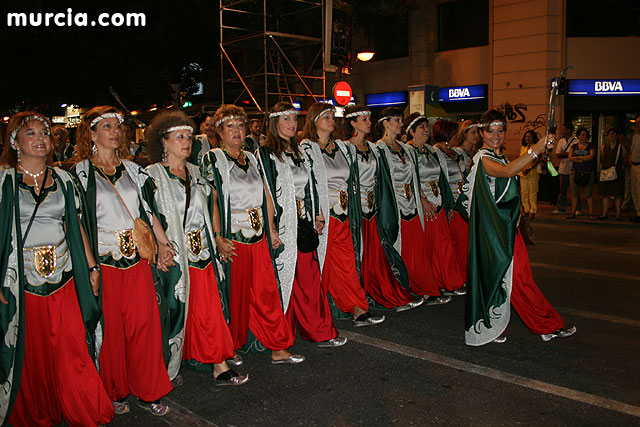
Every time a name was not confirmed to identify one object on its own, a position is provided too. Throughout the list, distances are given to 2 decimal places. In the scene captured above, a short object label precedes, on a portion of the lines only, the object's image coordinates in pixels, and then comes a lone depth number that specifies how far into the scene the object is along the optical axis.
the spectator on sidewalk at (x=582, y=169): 14.11
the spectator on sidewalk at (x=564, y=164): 15.06
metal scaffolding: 16.45
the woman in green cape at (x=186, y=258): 4.66
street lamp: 18.59
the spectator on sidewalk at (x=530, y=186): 14.09
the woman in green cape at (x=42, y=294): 3.88
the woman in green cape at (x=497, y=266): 5.45
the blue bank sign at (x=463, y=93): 20.39
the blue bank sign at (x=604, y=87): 18.83
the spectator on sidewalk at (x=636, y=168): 13.37
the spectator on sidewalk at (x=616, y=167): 13.89
